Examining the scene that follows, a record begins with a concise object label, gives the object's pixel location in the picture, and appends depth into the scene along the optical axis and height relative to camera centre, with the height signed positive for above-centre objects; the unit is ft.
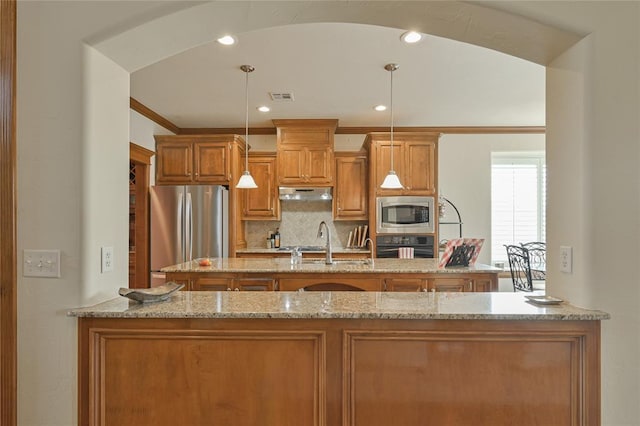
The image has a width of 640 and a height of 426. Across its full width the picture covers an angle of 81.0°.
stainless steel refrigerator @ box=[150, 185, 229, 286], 14.94 -0.58
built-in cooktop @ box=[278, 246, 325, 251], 16.93 -1.70
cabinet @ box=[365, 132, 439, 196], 16.05 +2.22
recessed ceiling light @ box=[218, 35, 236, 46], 9.13 +4.21
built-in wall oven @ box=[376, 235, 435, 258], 16.03 -1.40
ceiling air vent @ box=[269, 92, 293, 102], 13.28 +4.14
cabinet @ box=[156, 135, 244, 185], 16.10 +2.23
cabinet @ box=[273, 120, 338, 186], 16.48 +2.57
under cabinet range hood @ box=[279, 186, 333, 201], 16.66 +0.81
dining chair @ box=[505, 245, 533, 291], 13.39 -2.18
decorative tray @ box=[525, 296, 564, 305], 4.95 -1.18
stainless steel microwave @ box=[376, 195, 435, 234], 15.98 -0.14
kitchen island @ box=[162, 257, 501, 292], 9.74 -1.75
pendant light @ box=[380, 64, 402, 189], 11.64 +0.95
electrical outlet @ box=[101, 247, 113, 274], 5.08 -0.67
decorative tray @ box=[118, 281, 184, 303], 4.99 -1.16
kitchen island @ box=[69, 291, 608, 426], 4.65 -1.96
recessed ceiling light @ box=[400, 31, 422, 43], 8.95 +4.24
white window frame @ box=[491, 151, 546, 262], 18.24 +1.63
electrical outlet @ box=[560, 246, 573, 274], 4.89 -0.62
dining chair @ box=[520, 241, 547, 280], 16.51 -2.00
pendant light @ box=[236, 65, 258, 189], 11.78 +0.94
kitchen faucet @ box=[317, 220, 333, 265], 10.79 -1.26
